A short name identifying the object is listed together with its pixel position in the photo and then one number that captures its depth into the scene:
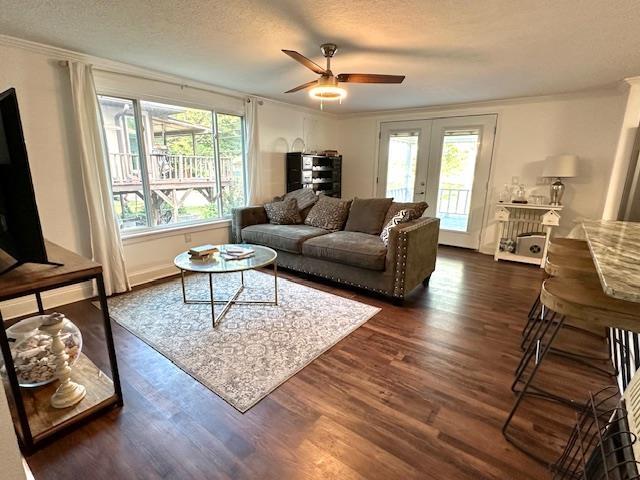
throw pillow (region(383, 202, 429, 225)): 3.30
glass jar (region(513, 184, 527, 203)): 4.48
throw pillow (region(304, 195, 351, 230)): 3.95
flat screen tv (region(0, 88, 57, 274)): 1.20
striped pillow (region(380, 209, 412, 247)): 3.10
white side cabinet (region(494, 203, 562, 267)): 4.11
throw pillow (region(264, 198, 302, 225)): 4.19
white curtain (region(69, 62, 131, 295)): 2.80
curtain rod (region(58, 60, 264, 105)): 2.73
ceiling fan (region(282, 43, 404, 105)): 2.53
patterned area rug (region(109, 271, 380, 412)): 1.94
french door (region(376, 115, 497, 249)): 4.86
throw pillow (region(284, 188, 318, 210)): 4.35
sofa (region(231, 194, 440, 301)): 2.89
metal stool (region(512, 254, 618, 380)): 1.56
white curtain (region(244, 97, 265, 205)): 4.38
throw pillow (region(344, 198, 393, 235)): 3.67
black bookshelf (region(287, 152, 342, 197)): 5.05
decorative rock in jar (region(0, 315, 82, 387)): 1.61
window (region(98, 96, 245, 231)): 3.35
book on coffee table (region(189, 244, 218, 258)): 2.72
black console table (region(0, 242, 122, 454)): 1.31
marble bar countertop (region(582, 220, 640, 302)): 0.91
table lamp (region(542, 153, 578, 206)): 3.92
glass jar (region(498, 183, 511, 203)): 4.63
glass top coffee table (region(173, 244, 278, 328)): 2.50
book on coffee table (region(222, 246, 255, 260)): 2.78
